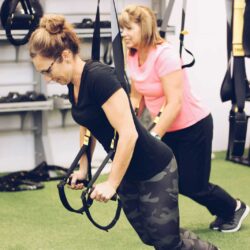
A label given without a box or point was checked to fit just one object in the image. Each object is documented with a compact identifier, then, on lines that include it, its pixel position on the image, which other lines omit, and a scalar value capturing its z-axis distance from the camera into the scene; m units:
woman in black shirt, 3.01
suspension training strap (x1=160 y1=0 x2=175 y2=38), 3.85
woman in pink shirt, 4.25
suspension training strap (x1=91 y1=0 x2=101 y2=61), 2.83
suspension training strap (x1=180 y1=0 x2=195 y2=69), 3.95
